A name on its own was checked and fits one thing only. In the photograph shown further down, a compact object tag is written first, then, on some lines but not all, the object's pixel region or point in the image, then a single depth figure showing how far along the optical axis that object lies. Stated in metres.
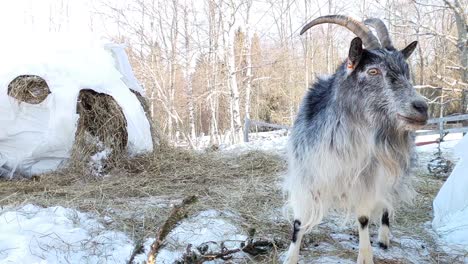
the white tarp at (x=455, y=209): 3.07
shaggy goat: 2.43
